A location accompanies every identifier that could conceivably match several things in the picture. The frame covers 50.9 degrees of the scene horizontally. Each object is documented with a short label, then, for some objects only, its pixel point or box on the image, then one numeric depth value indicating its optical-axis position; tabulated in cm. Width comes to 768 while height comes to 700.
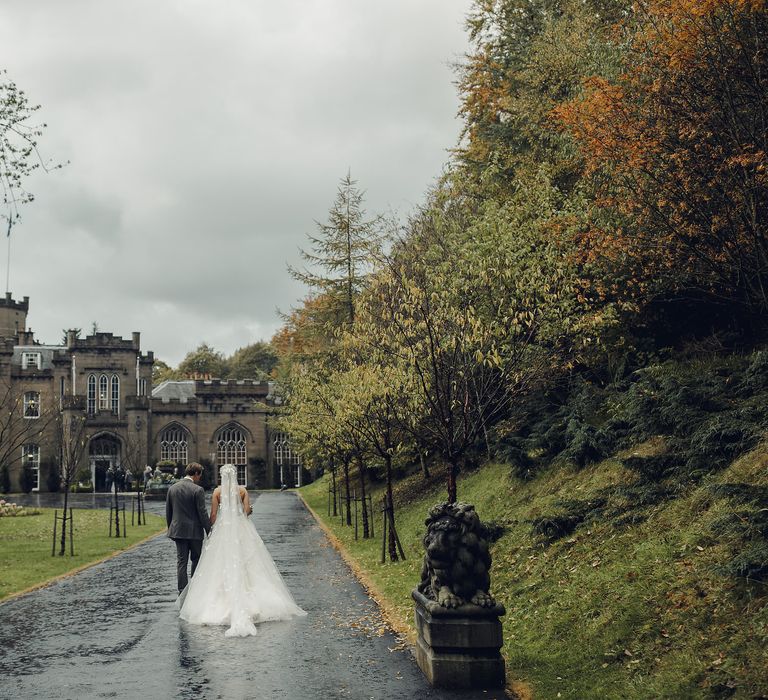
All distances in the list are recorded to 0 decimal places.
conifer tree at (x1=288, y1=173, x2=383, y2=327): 3525
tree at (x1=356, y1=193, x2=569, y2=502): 1324
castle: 6250
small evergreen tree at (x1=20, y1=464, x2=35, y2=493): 6125
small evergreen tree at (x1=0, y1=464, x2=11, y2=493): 5903
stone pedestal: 744
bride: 1070
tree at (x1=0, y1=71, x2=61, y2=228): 1345
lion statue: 775
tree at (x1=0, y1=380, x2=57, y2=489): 6109
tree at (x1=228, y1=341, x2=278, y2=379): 8762
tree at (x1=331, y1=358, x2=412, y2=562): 1521
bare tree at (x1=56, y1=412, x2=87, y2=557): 5900
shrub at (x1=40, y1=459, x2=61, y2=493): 6088
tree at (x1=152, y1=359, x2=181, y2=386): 9264
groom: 1202
